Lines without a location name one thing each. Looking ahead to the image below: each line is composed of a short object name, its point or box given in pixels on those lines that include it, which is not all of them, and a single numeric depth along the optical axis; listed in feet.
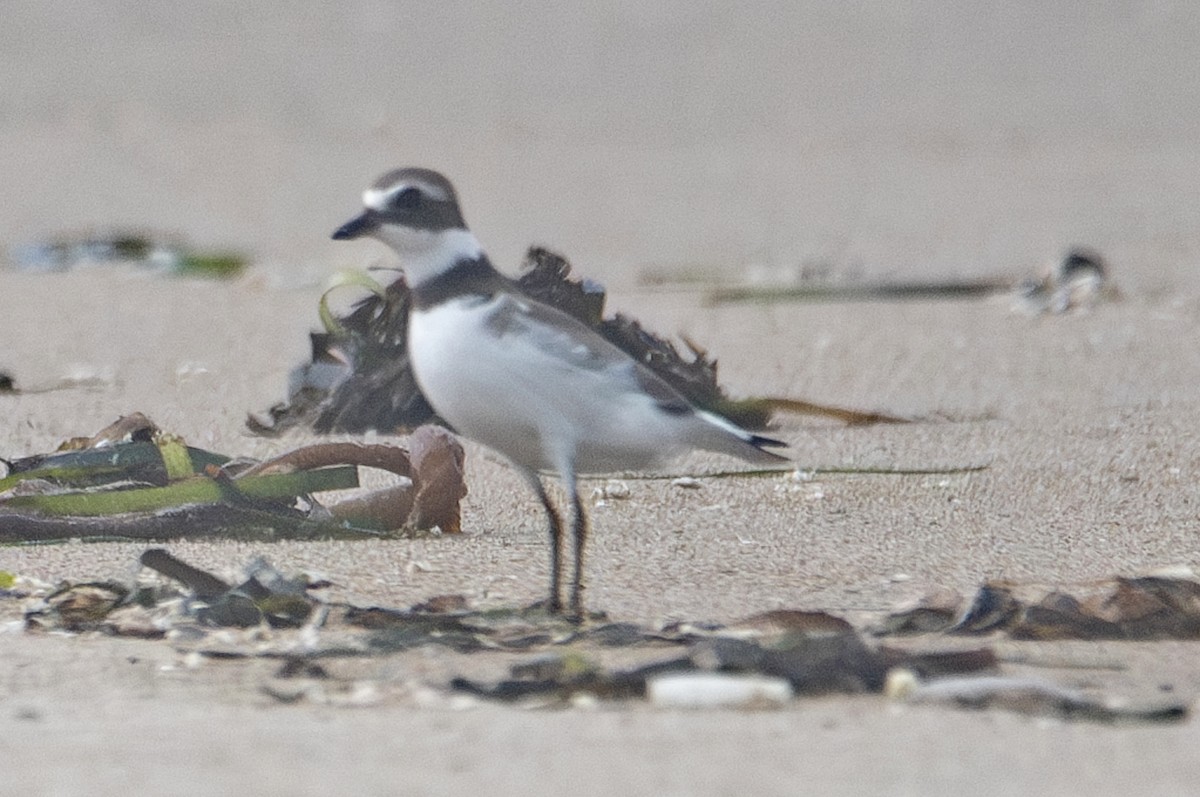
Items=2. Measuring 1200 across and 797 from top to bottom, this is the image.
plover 22.65
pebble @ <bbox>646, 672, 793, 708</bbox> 19.16
